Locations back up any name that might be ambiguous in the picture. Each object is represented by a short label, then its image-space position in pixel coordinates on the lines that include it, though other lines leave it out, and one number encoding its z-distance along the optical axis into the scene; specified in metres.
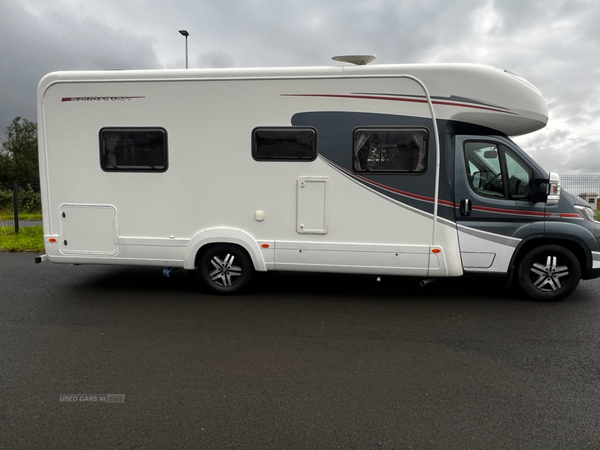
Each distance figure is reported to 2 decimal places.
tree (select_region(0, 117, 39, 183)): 48.28
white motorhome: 5.02
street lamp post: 12.80
